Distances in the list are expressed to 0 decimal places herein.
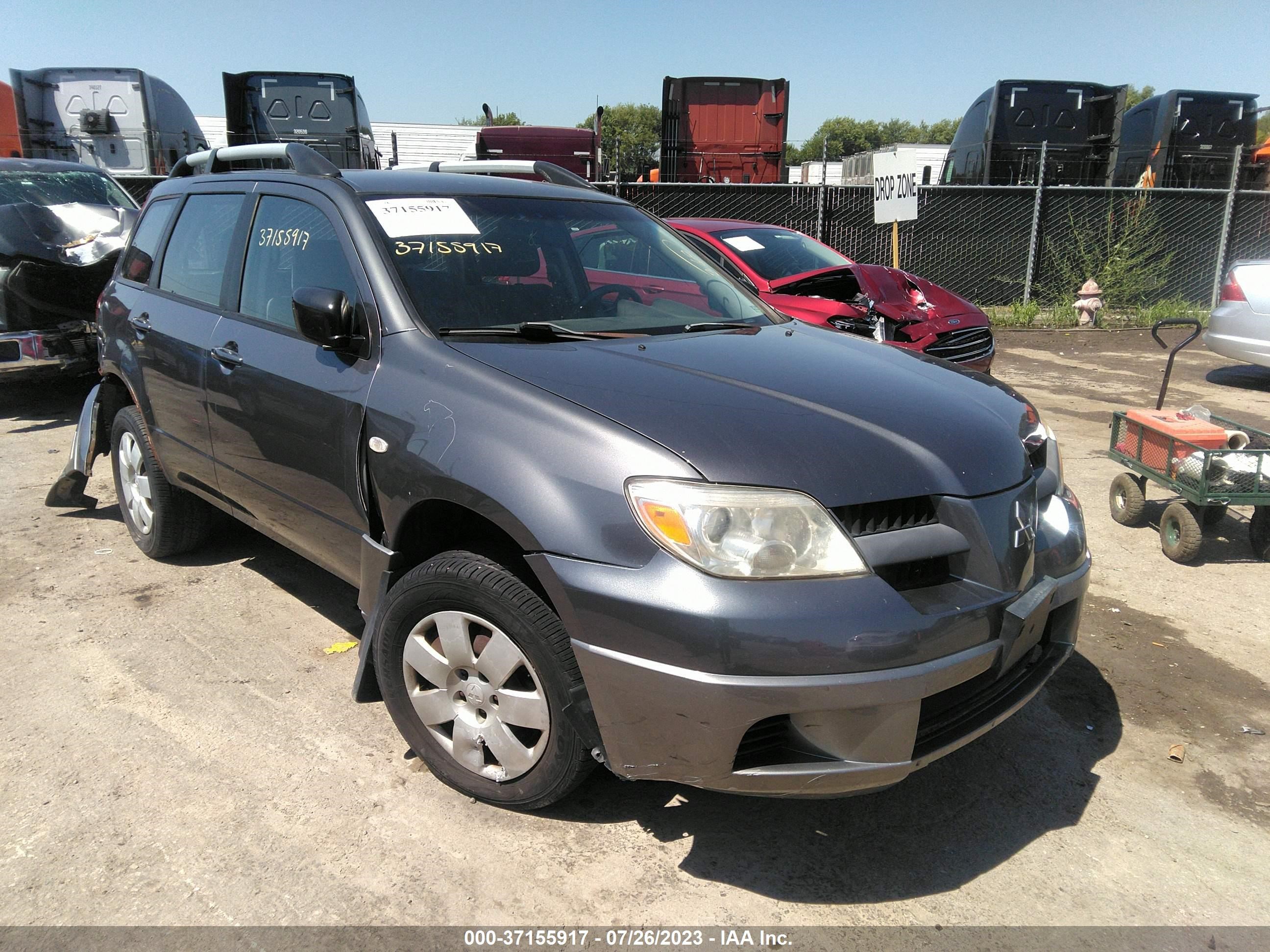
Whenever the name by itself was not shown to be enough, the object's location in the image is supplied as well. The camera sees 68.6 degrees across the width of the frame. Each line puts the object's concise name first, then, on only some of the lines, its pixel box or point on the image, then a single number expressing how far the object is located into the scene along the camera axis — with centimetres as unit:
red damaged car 746
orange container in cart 473
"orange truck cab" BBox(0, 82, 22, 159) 1706
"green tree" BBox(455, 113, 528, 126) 9106
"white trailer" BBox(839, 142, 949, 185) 1405
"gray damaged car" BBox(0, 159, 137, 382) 741
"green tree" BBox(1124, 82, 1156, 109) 9100
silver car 880
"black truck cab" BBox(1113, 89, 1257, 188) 1487
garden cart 452
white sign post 934
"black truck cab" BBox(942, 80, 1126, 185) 1446
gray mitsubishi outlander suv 218
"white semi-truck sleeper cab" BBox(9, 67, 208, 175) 1458
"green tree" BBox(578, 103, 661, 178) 9281
